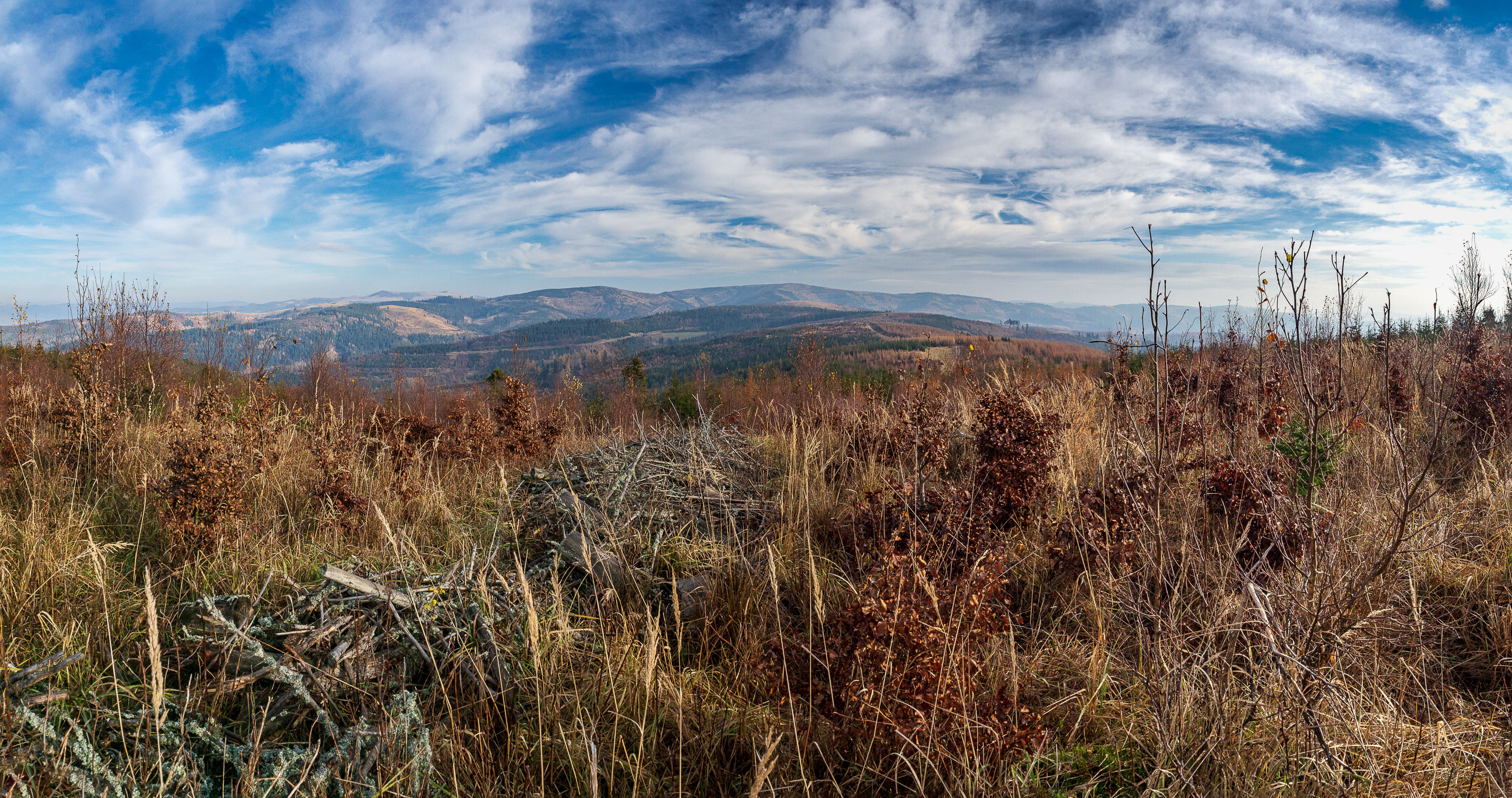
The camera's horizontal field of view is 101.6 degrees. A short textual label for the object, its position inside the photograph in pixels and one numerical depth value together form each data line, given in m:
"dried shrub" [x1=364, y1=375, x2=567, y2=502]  6.02
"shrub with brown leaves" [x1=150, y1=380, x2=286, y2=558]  3.53
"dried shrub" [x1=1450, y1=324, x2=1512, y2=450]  5.23
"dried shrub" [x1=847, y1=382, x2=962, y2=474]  4.27
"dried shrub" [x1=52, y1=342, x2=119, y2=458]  5.14
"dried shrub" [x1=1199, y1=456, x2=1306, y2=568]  2.96
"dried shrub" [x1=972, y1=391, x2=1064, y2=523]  3.65
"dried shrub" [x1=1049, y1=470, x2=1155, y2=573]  3.10
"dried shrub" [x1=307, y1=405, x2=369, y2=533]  4.11
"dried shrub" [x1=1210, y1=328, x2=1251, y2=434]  5.23
